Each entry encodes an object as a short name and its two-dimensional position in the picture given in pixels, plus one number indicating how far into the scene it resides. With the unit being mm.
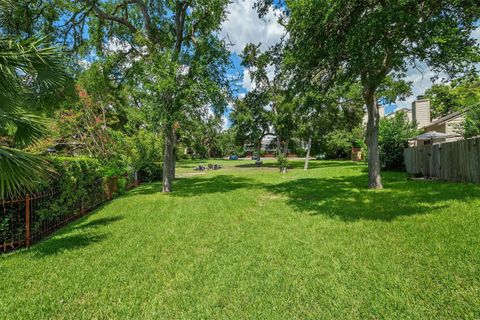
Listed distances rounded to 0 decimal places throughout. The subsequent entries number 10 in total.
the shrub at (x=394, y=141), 15625
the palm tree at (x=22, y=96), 3211
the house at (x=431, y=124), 15391
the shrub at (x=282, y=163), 21297
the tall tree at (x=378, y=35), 5617
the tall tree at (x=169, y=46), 10109
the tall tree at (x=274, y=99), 21781
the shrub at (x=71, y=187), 6034
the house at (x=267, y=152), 77394
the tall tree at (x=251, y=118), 28125
